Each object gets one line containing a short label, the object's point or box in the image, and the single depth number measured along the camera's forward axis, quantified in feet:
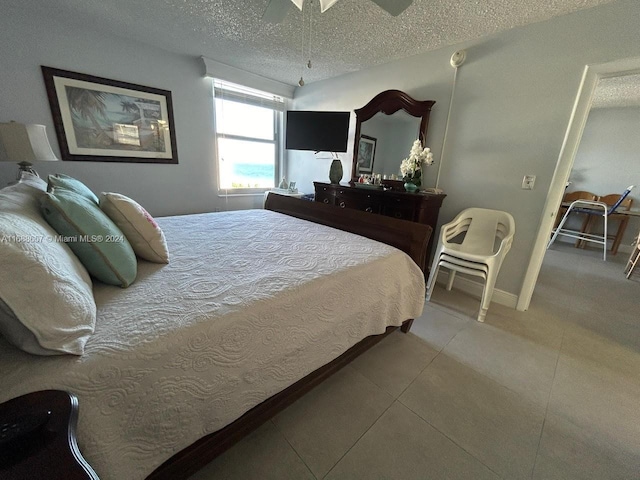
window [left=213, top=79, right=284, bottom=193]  11.32
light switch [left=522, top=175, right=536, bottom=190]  6.78
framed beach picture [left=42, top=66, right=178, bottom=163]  7.88
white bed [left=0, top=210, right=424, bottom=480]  2.00
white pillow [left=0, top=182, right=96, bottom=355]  1.88
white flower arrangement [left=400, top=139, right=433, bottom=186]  7.96
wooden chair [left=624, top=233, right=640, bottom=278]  9.74
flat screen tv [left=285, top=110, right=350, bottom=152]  10.23
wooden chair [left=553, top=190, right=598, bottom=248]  13.87
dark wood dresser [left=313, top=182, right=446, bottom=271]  7.64
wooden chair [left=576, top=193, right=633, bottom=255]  12.64
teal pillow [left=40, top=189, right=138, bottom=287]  2.82
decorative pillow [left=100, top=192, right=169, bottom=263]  3.61
